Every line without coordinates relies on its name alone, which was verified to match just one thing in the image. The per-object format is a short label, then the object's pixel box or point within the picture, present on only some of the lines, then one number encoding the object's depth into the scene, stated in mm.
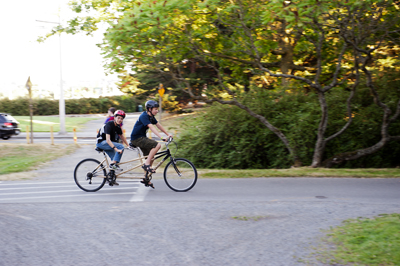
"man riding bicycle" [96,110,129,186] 8617
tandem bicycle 8523
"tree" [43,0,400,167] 10203
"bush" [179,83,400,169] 12656
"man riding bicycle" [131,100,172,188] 8391
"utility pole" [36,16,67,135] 28703
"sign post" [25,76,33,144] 18953
